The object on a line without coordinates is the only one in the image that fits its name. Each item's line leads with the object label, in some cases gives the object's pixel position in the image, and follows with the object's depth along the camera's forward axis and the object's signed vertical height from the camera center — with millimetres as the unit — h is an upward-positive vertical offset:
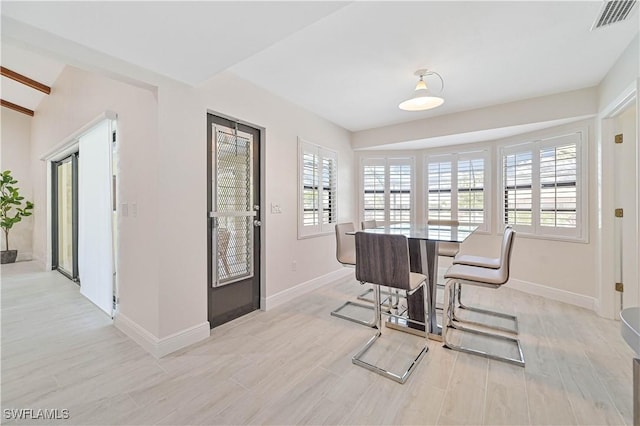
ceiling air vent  1678 +1286
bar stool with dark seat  2006 -443
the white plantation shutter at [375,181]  5023 +555
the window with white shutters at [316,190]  3695 +326
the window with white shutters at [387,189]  4957 +400
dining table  2453 -641
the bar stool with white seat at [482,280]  2160 -568
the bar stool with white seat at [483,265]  2641 -536
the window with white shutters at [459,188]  4344 +384
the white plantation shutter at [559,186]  3352 +310
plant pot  5621 -884
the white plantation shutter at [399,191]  4953 +364
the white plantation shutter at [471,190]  4348 +331
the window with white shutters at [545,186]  3328 +318
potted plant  5531 +114
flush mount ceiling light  2457 +1019
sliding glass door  4121 -45
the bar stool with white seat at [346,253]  2894 -489
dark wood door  2670 -70
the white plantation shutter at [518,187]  3795 +337
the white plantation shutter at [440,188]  4633 +392
